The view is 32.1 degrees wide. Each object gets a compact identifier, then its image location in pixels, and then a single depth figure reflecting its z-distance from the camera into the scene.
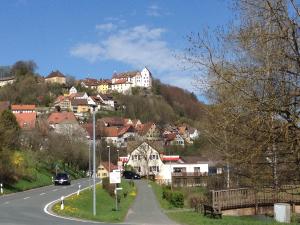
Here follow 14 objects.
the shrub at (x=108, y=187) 48.06
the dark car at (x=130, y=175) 92.06
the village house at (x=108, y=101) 191.88
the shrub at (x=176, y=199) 40.78
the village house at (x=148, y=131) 140.82
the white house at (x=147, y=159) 108.94
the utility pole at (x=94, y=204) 26.59
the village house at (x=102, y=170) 110.01
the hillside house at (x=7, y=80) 187.50
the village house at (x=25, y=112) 129.81
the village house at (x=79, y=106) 185.38
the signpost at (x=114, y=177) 30.16
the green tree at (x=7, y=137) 43.66
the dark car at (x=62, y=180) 59.91
